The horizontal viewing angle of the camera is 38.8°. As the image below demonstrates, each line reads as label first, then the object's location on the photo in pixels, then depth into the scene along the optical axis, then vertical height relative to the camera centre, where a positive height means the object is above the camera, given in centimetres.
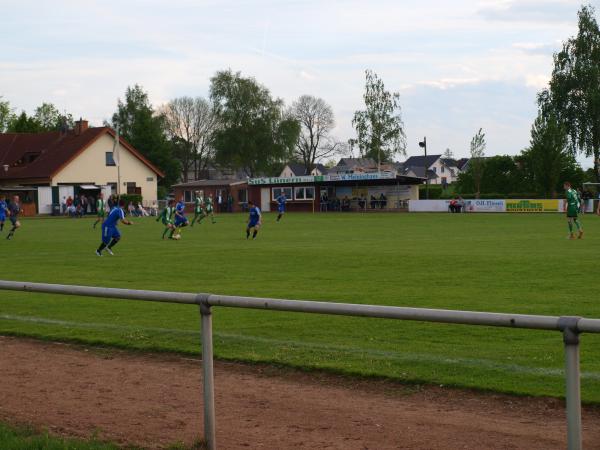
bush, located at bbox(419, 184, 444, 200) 8825 +55
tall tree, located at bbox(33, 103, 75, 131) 12294 +1316
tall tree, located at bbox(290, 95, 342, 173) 11656 +1044
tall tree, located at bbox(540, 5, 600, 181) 7400 +955
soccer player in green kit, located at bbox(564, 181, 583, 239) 2953 -34
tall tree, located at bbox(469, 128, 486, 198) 7544 +341
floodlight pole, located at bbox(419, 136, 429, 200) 8902 +560
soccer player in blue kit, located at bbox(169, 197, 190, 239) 3438 -66
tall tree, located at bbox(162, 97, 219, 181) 12094 +1090
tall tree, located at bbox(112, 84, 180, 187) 10244 +763
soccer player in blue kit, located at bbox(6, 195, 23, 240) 3642 -27
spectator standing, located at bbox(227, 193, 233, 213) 8069 -3
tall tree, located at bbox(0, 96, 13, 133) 11394 +1230
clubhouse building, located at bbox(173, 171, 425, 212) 7400 +86
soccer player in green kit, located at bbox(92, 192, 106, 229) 4450 -8
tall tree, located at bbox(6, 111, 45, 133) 10350 +1011
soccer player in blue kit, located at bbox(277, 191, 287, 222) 5222 -15
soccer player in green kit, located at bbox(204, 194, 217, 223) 5379 -18
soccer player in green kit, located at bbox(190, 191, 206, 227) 4802 -15
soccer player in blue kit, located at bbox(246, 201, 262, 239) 3319 -62
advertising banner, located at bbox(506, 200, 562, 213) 6328 -74
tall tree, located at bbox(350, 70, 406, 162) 8838 +803
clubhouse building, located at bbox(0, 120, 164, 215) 7588 +364
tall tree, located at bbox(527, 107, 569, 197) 6819 +348
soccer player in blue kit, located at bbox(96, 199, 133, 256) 2562 -66
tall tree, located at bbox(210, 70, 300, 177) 10256 +971
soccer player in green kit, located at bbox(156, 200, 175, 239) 3403 -48
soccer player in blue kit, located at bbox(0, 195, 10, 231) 4097 -21
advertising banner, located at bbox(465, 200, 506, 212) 6544 -64
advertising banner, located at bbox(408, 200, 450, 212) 6854 -57
